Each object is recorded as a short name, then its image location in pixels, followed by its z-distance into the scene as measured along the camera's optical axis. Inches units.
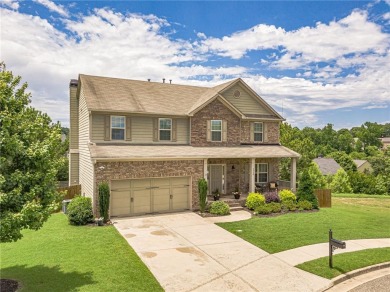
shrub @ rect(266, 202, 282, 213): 705.0
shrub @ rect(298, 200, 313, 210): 737.7
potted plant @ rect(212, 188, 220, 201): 762.2
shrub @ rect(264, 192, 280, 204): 761.6
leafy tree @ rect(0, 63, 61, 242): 283.7
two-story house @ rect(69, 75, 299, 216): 665.6
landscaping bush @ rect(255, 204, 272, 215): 692.1
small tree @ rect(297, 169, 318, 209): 765.3
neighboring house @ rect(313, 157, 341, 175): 2156.9
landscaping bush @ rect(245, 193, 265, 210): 727.7
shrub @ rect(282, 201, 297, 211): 729.6
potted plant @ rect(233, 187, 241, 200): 787.3
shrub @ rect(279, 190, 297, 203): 766.2
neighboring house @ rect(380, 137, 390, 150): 4709.6
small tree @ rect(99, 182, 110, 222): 599.2
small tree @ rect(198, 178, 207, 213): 698.2
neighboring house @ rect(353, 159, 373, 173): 2672.2
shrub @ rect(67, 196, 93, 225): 586.6
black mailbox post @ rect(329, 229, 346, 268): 373.7
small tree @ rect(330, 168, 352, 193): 1512.1
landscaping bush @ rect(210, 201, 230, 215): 684.7
